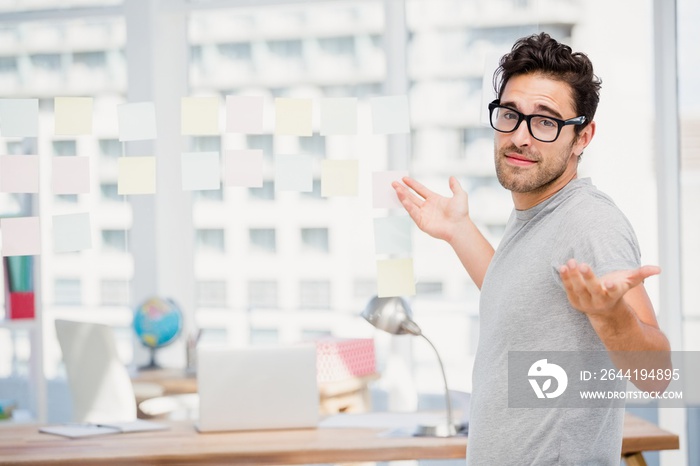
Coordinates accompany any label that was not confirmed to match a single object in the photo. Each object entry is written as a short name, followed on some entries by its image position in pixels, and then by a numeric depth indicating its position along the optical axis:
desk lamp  2.86
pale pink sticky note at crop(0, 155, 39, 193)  2.65
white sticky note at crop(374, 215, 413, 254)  2.54
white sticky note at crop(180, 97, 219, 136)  2.64
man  1.59
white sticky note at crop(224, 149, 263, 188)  2.65
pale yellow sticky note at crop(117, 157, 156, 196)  2.63
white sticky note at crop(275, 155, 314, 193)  2.62
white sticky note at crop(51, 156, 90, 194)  2.66
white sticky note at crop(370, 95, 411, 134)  2.58
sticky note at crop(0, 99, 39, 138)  2.63
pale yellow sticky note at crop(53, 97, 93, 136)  2.63
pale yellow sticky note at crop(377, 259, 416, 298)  2.52
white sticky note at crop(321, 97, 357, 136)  2.59
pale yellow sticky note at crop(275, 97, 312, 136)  2.62
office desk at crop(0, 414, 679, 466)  2.64
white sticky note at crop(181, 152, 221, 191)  2.64
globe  4.51
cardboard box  4.03
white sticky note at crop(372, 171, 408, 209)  2.46
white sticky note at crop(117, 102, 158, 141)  2.64
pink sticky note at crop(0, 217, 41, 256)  2.61
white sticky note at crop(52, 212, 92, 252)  2.63
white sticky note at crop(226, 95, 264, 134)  2.67
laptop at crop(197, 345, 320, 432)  2.82
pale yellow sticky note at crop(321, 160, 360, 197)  2.59
